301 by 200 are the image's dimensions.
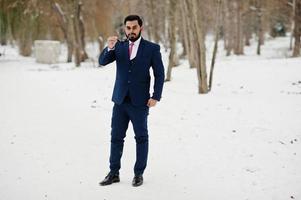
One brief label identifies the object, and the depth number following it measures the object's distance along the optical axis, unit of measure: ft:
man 17.51
